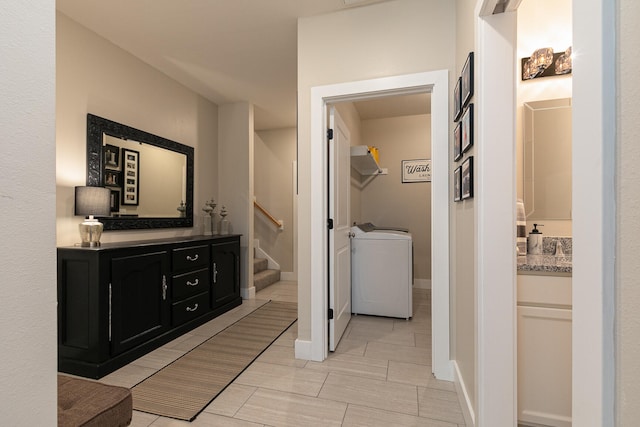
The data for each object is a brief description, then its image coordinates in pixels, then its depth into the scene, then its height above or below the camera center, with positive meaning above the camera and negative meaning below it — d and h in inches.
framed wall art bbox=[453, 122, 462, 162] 69.5 +17.8
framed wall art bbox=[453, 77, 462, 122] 71.1 +28.1
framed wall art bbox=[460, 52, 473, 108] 59.2 +28.1
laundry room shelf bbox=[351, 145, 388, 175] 140.3 +29.0
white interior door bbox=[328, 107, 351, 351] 95.8 -5.6
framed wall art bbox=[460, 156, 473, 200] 59.1 +7.5
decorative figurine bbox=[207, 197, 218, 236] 152.5 -2.6
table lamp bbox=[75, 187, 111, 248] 90.7 +1.6
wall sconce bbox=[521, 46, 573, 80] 71.9 +37.3
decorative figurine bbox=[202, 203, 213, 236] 152.3 -4.6
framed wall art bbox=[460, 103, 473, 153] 59.1 +18.0
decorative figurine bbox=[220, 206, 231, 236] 155.5 -5.3
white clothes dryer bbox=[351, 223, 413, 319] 127.0 -25.9
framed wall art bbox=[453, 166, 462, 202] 69.9 +7.5
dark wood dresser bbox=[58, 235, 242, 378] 83.1 -27.5
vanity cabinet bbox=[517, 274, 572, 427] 55.7 -25.7
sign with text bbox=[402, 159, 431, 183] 181.2 +27.2
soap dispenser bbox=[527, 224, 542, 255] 71.0 -6.9
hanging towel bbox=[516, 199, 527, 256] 71.0 -3.9
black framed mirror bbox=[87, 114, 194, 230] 103.9 +16.0
